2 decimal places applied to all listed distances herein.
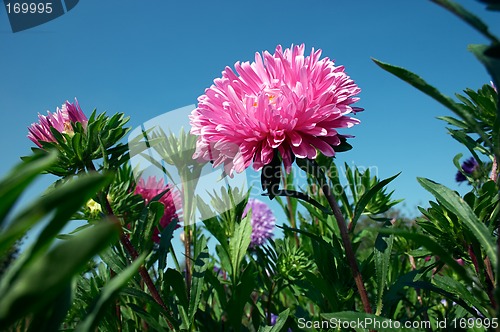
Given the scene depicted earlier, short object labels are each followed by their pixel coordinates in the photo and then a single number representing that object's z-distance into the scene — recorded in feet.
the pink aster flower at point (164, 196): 0.95
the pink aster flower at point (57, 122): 0.70
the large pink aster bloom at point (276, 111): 0.63
